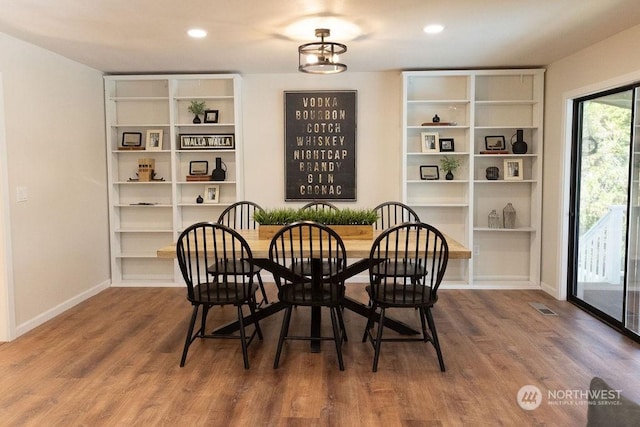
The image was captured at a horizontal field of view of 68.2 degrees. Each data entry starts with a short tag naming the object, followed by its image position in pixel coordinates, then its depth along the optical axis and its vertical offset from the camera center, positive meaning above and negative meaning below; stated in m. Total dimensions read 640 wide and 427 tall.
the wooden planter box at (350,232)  3.59 -0.37
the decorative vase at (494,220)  5.28 -0.41
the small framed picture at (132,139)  5.46 +0.51
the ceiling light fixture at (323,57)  3.46 +0.95
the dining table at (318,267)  3.21 -0.59
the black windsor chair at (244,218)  4.51 -0.39
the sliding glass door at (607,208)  3.73 -0.21
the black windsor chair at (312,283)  3.05 -0.70
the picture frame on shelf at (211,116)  5.40 +0.77
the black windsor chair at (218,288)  3.09 -0.73
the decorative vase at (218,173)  5.33 +0.12
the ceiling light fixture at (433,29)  3.59 +1.20
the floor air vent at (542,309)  4.31 -1.17
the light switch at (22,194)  3.84 -0.09
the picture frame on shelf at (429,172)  5.34 +0.13
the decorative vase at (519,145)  5.15 +0.42
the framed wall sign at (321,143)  5.36 +0.46
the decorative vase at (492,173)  5.23 +0.11
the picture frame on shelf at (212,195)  5.45 -0.13
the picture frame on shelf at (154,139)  5.39 +0.51
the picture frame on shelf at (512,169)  5.22 +0.16
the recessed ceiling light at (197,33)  3.66 +1.19
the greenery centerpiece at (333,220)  3.60 -0.28
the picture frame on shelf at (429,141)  5.27 +0.47
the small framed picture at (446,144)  5.29 +0.44
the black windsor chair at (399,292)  3.03 -0.73
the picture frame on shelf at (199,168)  5.43 +0.18
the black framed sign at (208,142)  5.31 +0.47
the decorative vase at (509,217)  5.23 -0.37
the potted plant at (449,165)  5.27 +0.20
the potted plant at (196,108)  5.30 +0.84
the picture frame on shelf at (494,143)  5.28 +0.45
